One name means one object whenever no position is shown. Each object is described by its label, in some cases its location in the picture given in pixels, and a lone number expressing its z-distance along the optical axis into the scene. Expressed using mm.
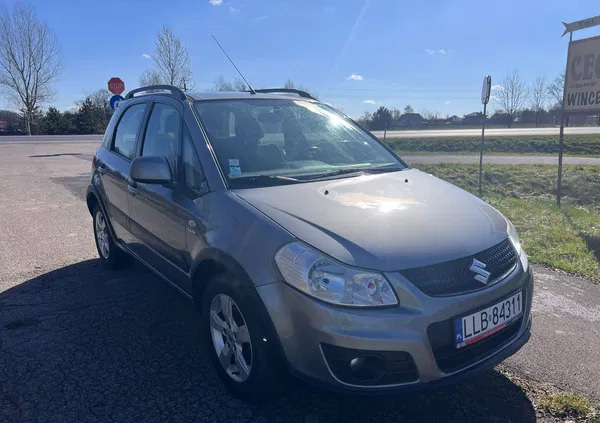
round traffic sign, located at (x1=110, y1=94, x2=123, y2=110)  15070
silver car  2344
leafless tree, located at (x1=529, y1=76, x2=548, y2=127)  63019
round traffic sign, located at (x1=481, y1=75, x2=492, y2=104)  9484
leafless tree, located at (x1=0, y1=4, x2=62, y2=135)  45625
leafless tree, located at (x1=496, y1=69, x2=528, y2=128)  59106
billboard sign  8188
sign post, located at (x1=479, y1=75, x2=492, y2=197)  9489
